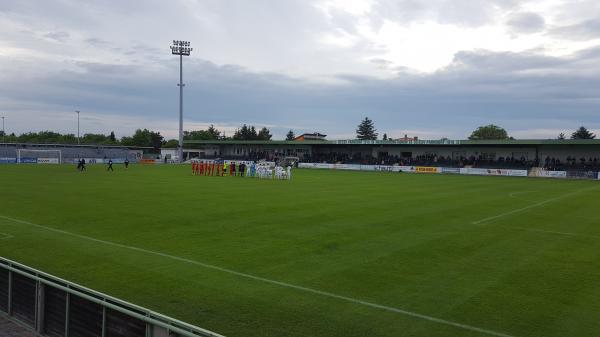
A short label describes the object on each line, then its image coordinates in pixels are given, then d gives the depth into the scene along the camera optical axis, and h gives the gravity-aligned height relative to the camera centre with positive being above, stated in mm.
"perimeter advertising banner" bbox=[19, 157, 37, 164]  70138 -1424
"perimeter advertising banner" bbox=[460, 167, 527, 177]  60666 -1610
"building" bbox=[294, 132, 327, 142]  135375 +6107
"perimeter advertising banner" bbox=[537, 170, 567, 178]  57791 -1617
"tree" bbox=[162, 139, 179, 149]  145625 +3063
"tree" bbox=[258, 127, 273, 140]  164450 +7638
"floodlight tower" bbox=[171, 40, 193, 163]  83375 +17225
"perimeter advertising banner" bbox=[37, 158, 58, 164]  71456 -1539
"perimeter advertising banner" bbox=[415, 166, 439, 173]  66375 -1524
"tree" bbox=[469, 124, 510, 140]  151000 +9017
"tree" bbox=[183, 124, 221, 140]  152500 +6825
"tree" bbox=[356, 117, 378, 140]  155875 +9286
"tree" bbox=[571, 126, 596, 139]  132688 +7993
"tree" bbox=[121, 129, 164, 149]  143988 +4202
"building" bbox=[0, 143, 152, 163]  76000 -1
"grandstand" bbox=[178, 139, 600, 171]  63656 +1051
